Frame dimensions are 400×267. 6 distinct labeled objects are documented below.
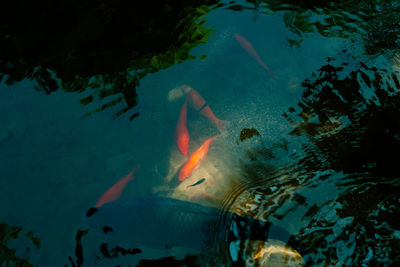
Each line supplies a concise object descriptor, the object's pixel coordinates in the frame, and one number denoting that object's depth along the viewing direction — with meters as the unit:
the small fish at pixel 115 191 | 2.11
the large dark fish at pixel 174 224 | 1.96
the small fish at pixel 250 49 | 2.75
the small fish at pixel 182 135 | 2.35
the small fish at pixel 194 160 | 2.25
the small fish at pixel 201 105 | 2.47
